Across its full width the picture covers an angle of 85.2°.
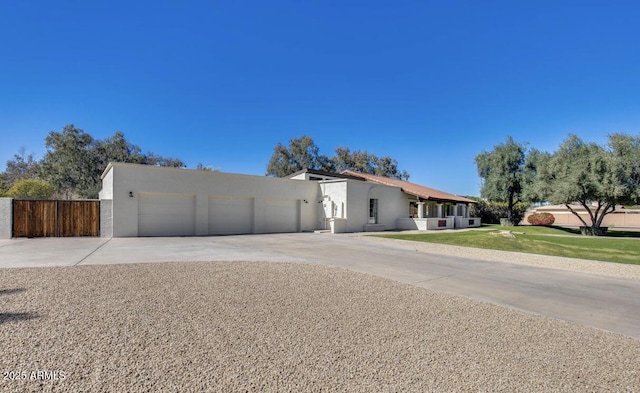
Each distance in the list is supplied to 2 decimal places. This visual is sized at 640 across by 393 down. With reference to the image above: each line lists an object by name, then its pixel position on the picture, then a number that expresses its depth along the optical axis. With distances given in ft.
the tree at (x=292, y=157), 162.30
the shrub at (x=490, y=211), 133.90
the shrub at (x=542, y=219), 120.47
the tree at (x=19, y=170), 130.60
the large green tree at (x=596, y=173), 76.74
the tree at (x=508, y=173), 115.75
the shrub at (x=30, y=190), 89.45
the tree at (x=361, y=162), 172.35
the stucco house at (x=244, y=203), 59.31
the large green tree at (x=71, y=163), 115.44
